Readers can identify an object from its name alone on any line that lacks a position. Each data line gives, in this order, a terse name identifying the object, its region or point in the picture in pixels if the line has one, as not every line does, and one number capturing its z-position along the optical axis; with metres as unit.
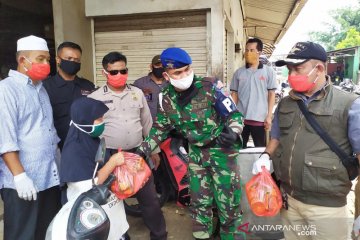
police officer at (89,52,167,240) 2.92
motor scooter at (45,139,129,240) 1.77
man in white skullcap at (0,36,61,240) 2.18
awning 9.06
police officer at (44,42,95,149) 2.99
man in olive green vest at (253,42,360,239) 1.79
